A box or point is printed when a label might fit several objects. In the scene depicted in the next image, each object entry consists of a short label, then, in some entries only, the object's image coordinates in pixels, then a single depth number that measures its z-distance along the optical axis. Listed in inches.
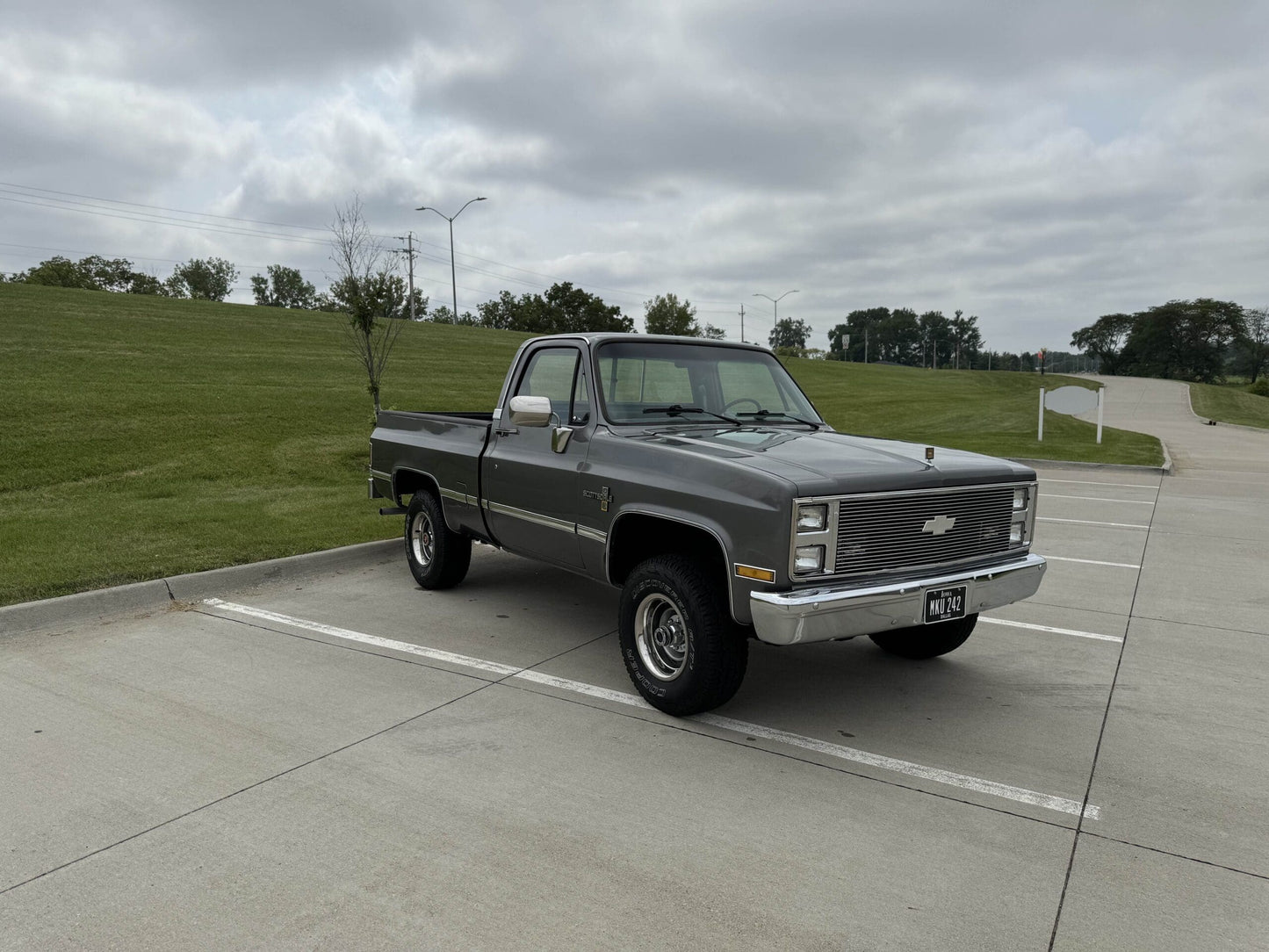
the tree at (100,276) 3073.3
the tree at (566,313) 3068.4
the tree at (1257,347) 4362.7
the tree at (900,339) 6653.5
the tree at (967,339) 6378.0
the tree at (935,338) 6422.2
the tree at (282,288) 4512.8
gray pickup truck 162.2
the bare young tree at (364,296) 561.0
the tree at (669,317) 2763.3
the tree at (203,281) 3735.2
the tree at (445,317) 3690.0
